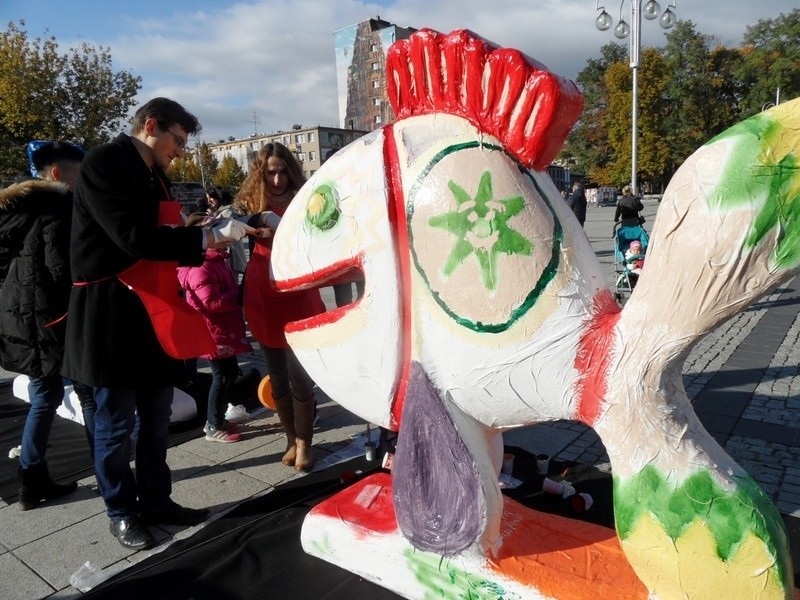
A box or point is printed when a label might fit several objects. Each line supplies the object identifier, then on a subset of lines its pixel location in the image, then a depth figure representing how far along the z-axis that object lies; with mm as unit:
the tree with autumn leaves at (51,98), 16047
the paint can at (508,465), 3004
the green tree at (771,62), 30406
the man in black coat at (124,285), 2203
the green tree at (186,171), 46375
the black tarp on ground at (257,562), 2186
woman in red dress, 2814
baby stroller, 7071
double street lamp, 11087
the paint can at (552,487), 2779
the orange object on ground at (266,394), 3820
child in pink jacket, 3686
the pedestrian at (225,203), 4613
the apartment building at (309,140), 58562
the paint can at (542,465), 3010
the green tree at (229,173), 51412
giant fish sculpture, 1399
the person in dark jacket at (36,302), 2885
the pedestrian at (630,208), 7516
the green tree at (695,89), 32125
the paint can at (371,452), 3287
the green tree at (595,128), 34594
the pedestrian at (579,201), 11578
